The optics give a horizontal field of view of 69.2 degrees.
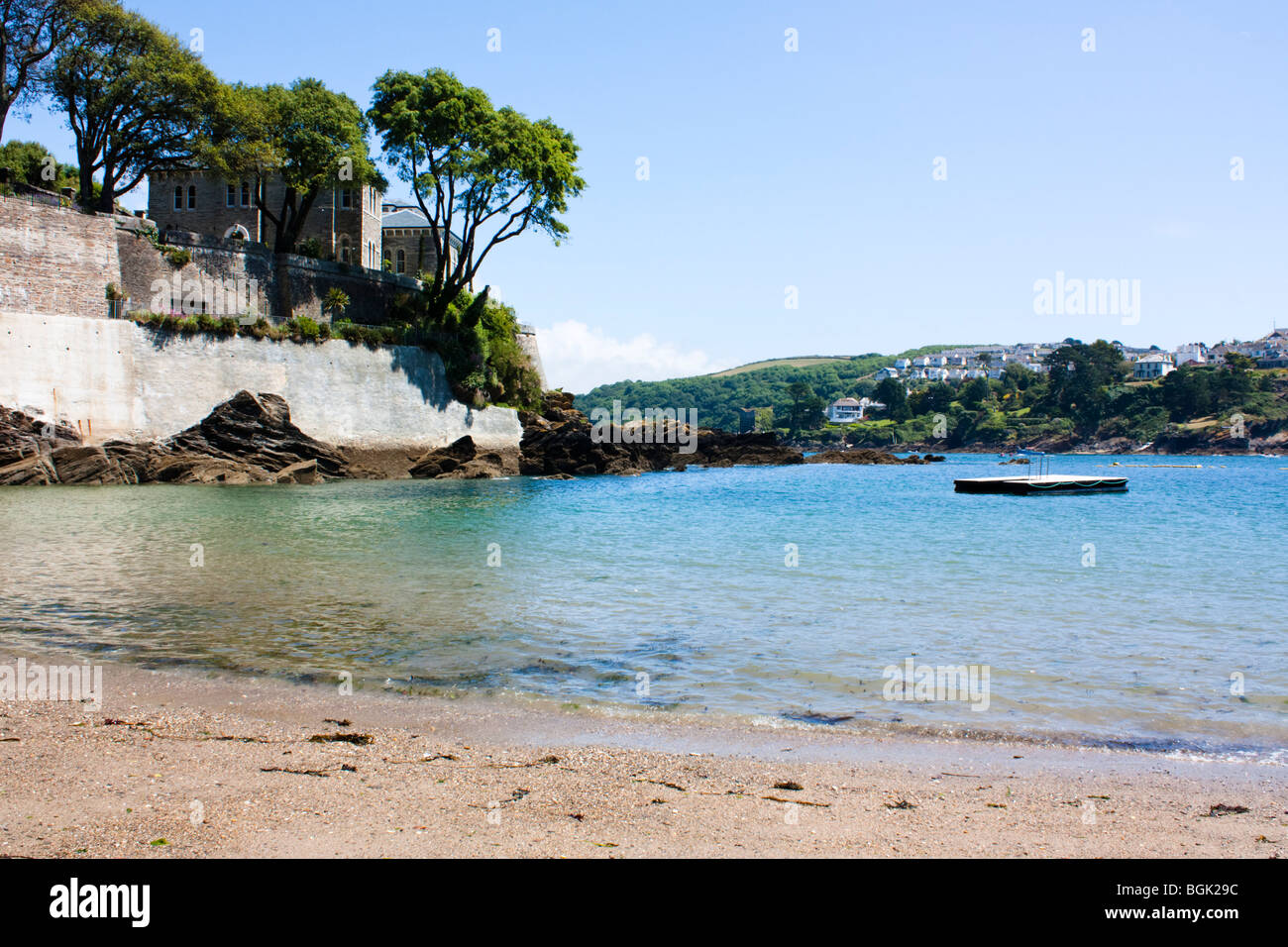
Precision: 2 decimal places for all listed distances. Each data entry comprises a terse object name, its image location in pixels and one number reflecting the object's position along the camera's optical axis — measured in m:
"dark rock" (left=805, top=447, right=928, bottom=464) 92.62
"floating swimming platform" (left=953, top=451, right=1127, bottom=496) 46.91
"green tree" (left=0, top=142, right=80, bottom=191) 51.65
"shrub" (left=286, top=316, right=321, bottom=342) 43.16
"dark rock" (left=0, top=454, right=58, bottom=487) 32.03
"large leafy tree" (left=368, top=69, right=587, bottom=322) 45.16
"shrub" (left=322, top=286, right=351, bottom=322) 47.09
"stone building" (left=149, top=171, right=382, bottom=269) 54.44
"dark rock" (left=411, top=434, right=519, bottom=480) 47.06
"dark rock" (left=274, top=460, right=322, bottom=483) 39.66
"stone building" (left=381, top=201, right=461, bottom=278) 62.81
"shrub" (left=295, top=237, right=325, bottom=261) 47.66
